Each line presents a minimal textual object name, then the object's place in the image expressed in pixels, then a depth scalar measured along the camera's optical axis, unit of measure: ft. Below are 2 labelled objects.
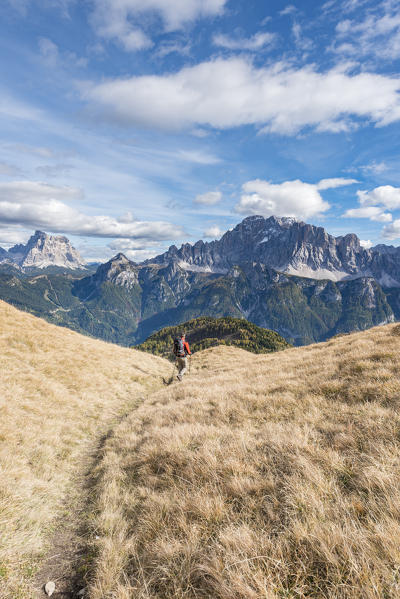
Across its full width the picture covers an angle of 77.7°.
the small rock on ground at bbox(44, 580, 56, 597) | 13.33
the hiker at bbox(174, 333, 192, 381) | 72.02
